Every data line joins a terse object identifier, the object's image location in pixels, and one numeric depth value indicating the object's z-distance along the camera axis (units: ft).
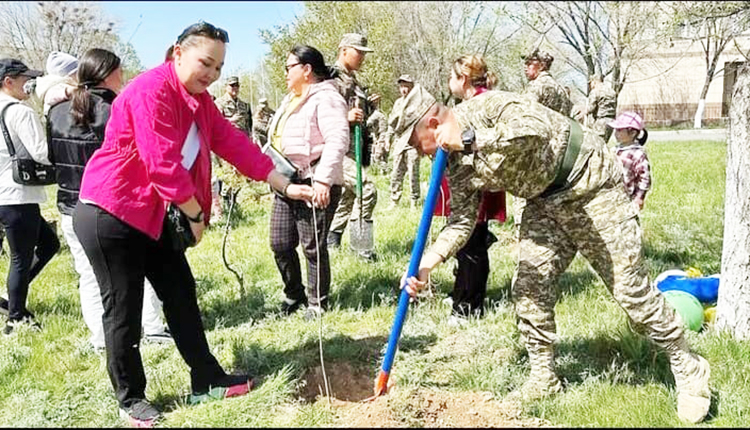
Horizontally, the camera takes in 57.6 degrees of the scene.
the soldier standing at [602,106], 33.78
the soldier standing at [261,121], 44.09
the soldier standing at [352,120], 19.04
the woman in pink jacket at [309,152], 14.90
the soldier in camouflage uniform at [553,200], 9.80
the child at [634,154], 19.33
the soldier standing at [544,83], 21.04
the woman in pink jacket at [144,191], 9.77
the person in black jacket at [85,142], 13.03
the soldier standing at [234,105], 38.19
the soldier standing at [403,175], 33.42
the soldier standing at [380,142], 45.32
